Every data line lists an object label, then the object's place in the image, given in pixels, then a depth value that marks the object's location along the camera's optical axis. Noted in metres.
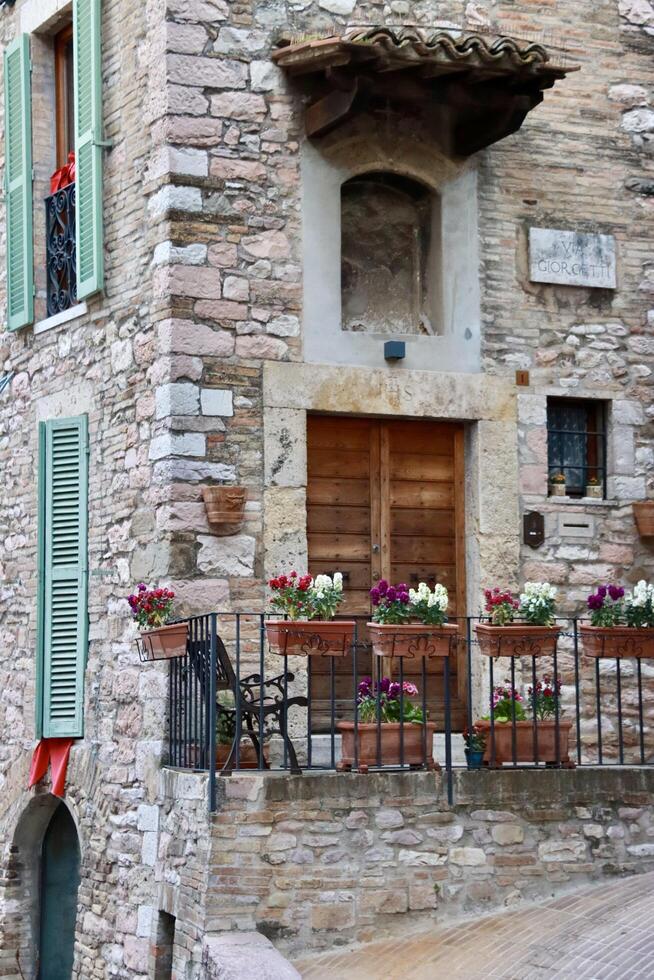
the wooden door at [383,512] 11.26
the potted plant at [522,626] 9.82
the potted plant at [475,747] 9.94
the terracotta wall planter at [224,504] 10.57
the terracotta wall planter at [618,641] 10.16
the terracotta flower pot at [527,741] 9.89
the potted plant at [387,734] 9.45
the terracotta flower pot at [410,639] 9.52
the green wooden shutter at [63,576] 11.74
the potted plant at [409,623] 9.52
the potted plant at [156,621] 10.03
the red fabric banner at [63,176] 12.43
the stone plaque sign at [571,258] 11.60
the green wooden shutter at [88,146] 11.61
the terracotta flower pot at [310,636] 9.43
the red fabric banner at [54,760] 11.84
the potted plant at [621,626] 10.16
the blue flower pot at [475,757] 9.95
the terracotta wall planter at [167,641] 9.97
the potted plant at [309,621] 9.45
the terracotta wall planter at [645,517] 11.66
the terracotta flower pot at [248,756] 10.34
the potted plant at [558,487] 11.60
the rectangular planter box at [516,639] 9.80
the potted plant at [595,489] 11.73
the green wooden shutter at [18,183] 12.59
